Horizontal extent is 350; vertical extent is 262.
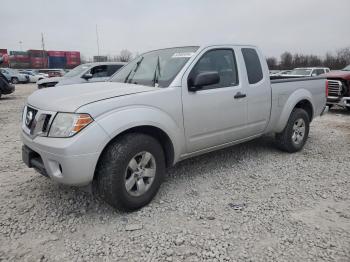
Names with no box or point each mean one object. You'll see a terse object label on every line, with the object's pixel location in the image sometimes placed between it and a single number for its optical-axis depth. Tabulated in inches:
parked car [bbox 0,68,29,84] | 1089.9
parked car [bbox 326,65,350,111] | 374.0
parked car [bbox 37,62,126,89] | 396.2
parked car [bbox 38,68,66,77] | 1225.6
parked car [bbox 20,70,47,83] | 1267.2
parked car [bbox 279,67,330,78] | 754.1
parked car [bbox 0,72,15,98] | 540.7
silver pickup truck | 109.7
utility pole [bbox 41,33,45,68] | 2443.4
